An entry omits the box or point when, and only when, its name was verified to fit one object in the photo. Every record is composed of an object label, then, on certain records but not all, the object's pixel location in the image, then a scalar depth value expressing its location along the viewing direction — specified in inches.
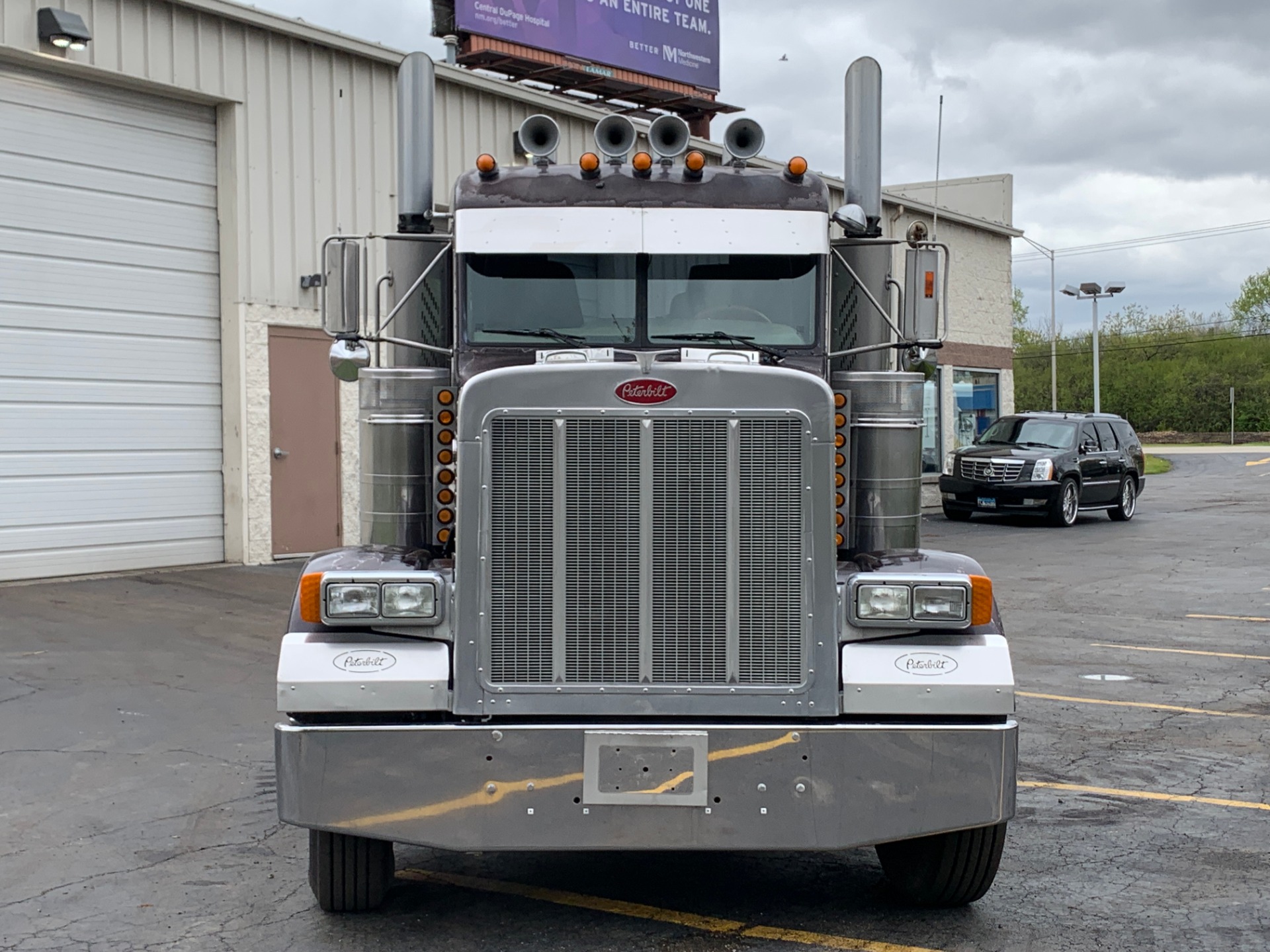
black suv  945.5
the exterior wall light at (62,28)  529.0
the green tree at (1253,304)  3459.6
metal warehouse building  550.0
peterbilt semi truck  177.8
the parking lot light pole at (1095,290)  1948.8
